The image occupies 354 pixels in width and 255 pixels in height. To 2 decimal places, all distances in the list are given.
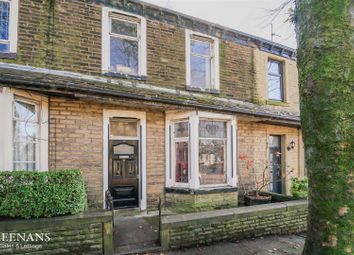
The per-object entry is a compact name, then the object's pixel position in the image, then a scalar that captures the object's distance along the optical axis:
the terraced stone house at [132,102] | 6.53
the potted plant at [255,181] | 8.97
